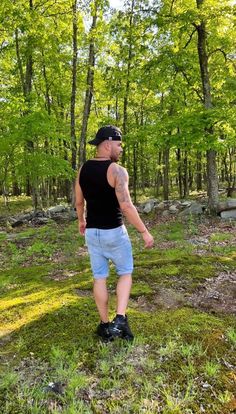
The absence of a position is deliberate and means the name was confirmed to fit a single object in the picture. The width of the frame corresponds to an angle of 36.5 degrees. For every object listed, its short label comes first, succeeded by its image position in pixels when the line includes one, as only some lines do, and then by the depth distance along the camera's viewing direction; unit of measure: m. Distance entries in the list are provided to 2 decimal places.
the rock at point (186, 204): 18.06
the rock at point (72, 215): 17.16
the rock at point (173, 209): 17.30
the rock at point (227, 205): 14.61
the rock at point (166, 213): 16.85
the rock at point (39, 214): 18.55
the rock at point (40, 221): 16.79
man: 3.87
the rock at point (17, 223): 16.91
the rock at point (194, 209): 15.70
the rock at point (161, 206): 18.25
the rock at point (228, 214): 14.39
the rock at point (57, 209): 20.61
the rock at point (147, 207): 18.00
